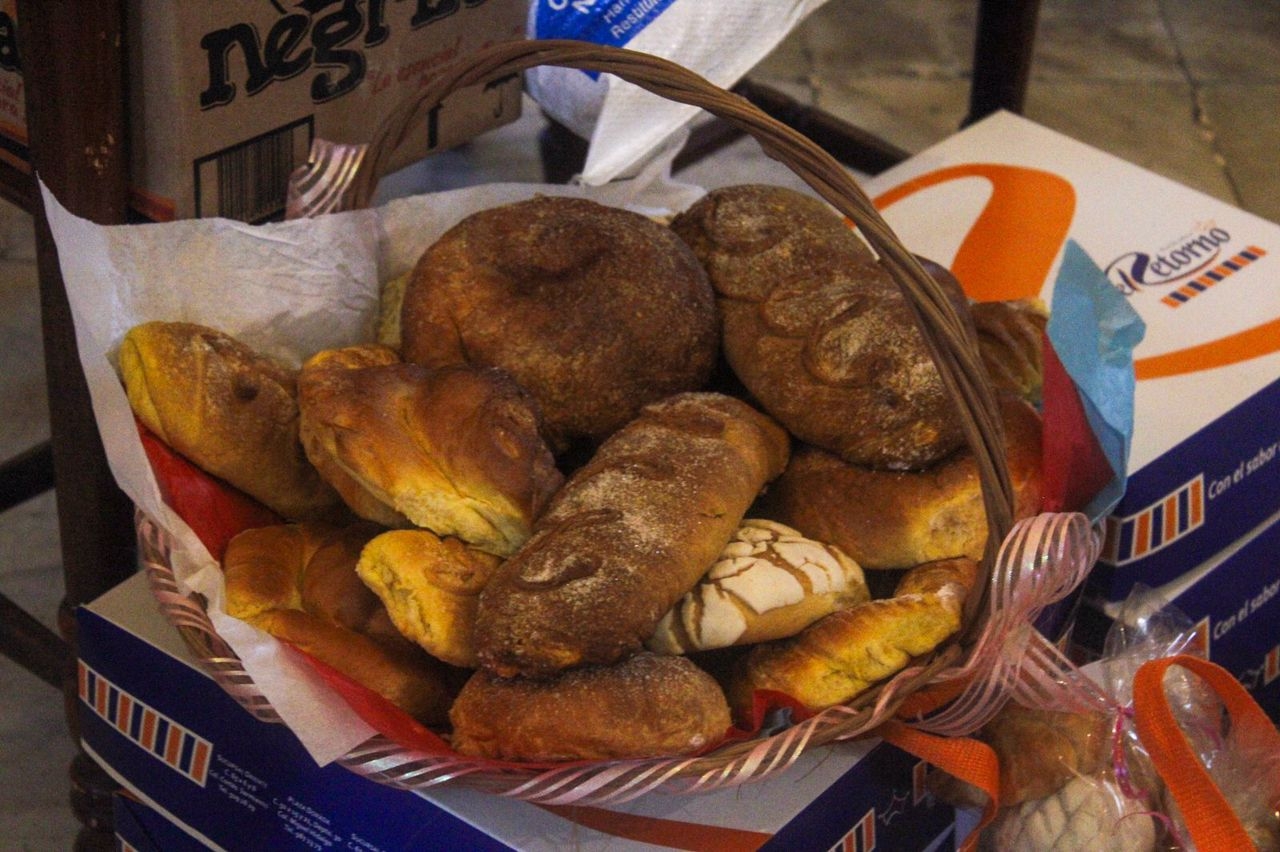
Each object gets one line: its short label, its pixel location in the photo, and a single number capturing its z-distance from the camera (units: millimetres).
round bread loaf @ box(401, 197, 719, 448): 1387
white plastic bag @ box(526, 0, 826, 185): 1666
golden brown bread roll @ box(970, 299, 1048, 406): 1458
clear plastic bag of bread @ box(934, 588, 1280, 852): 1362
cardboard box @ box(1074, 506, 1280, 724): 1532
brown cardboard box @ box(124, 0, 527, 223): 1402
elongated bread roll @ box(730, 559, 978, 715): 1286
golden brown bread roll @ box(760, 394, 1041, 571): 1345
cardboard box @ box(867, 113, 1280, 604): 1509
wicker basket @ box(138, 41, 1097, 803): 1241
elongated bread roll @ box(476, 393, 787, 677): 1251
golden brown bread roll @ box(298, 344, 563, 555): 1310
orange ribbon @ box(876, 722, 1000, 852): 1312
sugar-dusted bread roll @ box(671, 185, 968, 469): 1359
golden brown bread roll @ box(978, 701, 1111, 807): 1372
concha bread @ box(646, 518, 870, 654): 1290
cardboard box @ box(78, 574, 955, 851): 1284
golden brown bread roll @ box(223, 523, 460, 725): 1293
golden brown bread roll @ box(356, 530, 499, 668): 1280
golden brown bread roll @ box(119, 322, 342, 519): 1343
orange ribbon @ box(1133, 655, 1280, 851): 1306
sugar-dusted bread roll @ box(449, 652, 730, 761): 1243
